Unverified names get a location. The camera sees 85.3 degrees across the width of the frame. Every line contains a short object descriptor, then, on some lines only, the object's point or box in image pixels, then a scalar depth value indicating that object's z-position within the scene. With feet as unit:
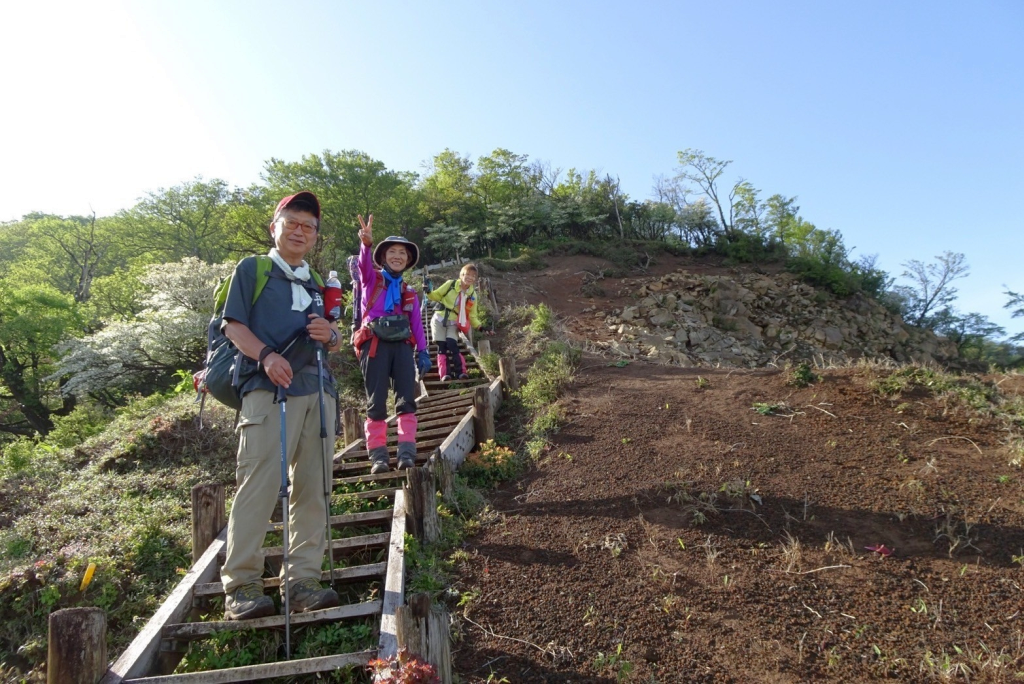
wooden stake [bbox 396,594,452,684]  8.38
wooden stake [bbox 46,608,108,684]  8.59
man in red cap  10.42
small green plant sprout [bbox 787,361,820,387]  22.44
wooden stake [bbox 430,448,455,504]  16.47
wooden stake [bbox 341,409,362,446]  23.02
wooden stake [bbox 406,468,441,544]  14.25
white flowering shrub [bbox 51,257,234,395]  60.75
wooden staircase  9.18
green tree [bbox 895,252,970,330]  100.07
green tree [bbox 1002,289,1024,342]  89.46
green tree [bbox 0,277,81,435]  67.56
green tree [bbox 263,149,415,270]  110.73
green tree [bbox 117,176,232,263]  112.98
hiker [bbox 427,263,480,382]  29.91
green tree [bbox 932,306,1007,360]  102.27
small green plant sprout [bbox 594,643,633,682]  9.68
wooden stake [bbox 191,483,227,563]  13.52
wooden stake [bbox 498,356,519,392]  28.06
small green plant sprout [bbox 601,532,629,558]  13.53
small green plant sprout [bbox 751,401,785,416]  20.58
